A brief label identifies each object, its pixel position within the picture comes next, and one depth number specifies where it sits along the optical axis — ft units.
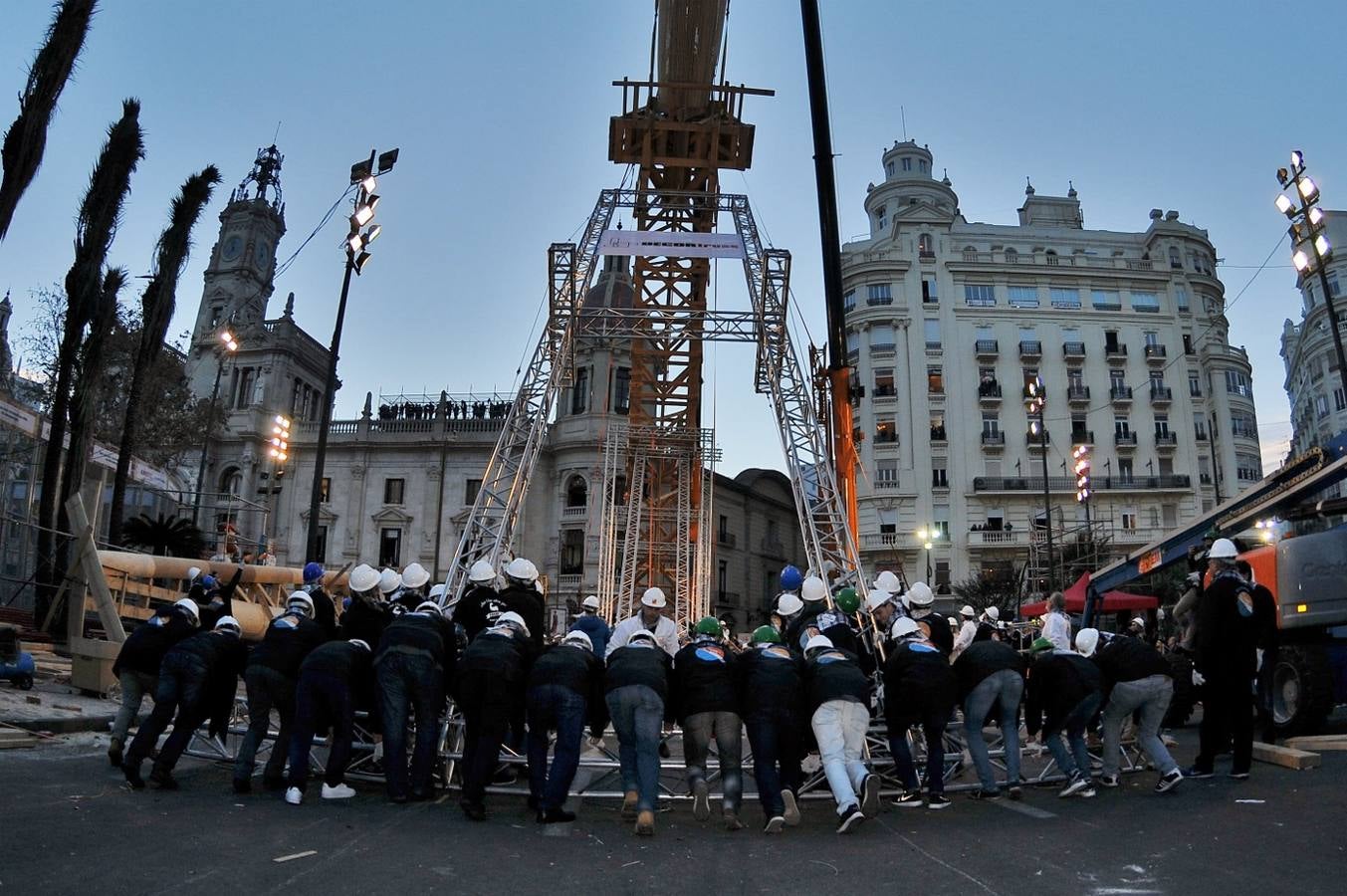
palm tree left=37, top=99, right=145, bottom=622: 60.44
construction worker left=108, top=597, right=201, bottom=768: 26.37
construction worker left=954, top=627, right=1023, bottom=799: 25.40
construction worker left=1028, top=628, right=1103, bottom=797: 25.67
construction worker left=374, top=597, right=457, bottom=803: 23.82
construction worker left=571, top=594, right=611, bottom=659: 33.72
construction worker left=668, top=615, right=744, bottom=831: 22.63
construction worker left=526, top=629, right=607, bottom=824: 22.24
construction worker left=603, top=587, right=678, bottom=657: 29.99
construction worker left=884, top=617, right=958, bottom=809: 24.22
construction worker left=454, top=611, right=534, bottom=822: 22.25
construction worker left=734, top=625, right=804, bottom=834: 21.94
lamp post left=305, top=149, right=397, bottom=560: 52.34
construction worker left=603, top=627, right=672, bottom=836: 22.35
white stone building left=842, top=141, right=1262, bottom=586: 162.40
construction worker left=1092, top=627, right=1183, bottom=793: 25.46
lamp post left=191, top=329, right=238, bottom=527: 80.38
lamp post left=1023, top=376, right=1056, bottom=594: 99.04
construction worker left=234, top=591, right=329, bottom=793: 24.73
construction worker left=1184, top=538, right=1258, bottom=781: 26.71
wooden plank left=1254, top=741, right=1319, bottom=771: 28.17
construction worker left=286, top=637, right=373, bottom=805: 23.79
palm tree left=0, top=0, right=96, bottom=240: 48.78
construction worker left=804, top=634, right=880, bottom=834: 21.39
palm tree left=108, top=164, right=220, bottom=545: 70.28
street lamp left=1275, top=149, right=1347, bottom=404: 59.67
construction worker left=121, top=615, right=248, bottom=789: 24.31
